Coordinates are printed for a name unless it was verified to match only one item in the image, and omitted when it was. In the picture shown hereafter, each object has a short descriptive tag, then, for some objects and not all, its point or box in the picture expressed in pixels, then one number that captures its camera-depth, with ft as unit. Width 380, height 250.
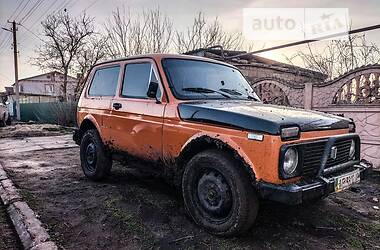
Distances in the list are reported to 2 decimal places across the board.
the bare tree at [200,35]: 63.82
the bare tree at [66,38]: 93.20
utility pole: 94.73
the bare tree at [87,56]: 85.04
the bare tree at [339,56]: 33.99
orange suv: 9.78
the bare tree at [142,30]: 61.46
